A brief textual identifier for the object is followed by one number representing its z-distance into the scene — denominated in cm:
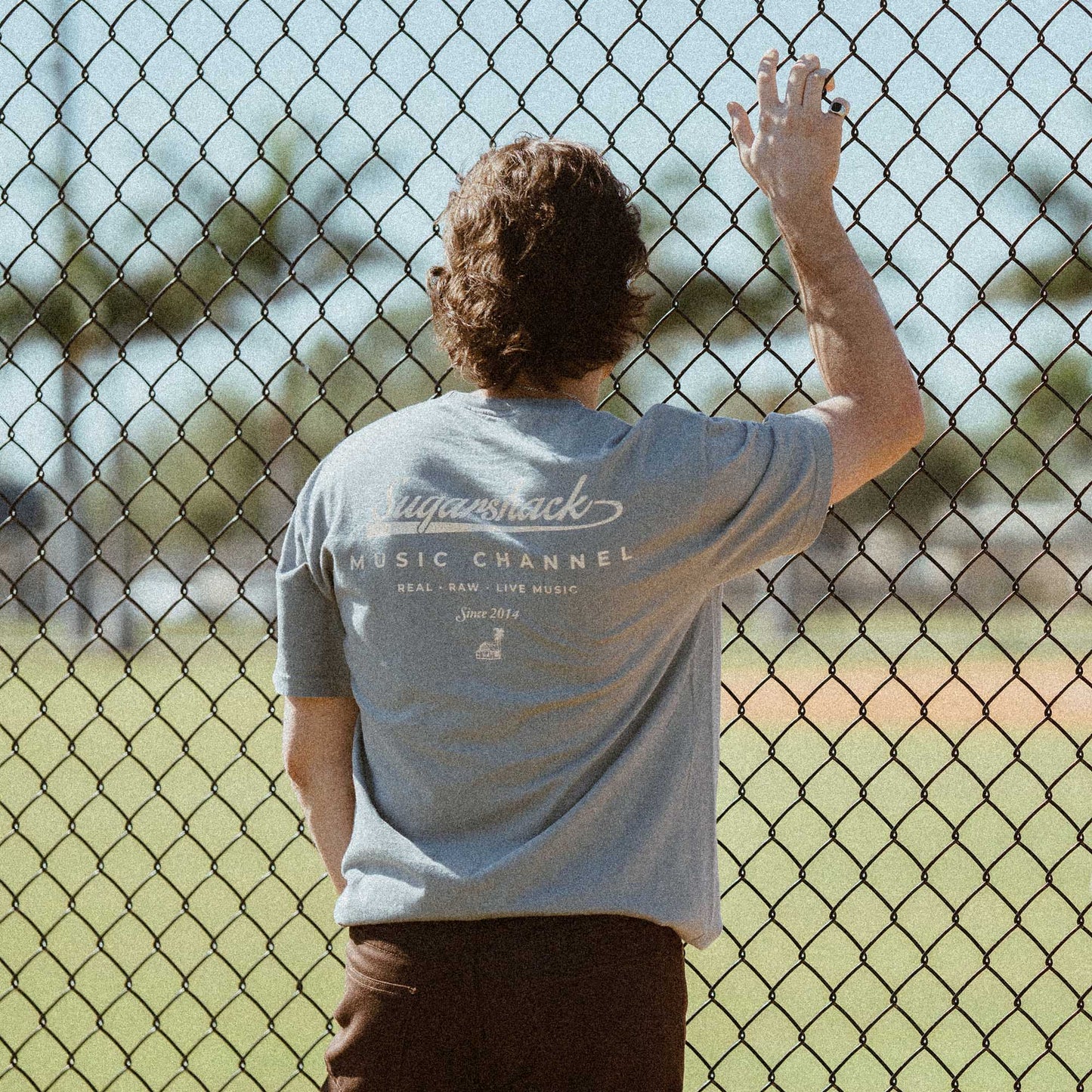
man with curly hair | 307
